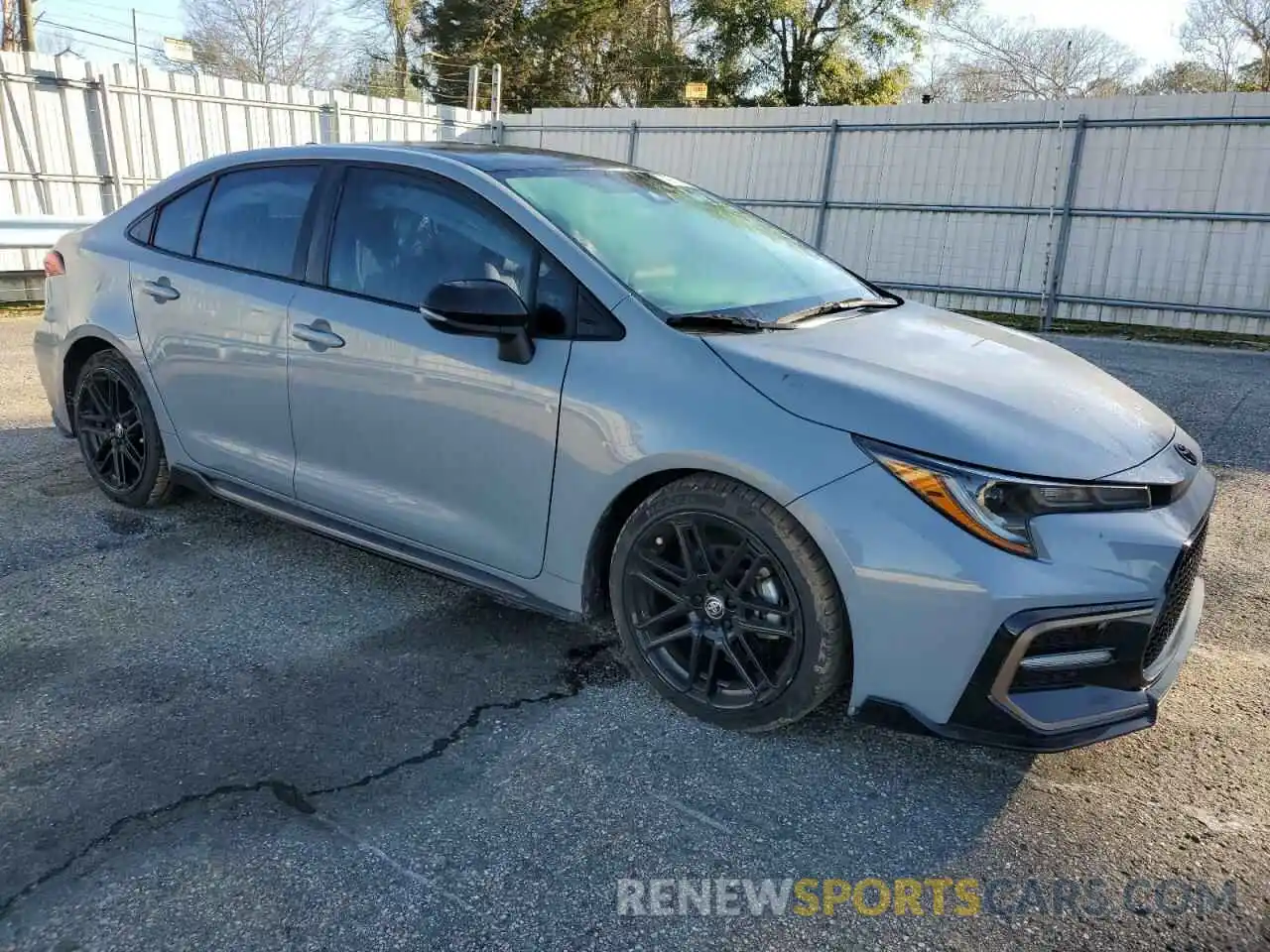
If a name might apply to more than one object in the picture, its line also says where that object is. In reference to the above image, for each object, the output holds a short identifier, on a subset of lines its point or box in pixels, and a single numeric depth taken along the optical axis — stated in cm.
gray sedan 236
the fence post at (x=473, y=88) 1680
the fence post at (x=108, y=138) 1090
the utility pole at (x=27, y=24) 2398
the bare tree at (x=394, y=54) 3256
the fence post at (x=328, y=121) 1334
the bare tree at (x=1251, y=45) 3156
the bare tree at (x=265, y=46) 3775
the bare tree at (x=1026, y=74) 3741
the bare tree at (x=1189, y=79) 3425
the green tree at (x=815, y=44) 2503
